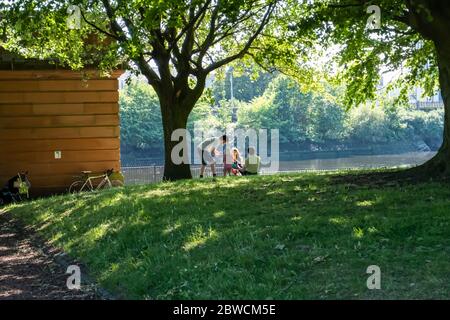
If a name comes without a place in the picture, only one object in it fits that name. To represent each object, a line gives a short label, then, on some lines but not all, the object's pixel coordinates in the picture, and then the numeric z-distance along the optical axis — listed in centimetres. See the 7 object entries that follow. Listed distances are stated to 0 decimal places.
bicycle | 2247
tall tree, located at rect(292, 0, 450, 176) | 1273
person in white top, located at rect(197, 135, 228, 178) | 2362
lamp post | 8340
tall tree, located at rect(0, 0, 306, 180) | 1650
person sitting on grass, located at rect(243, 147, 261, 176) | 2256
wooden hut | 2238
